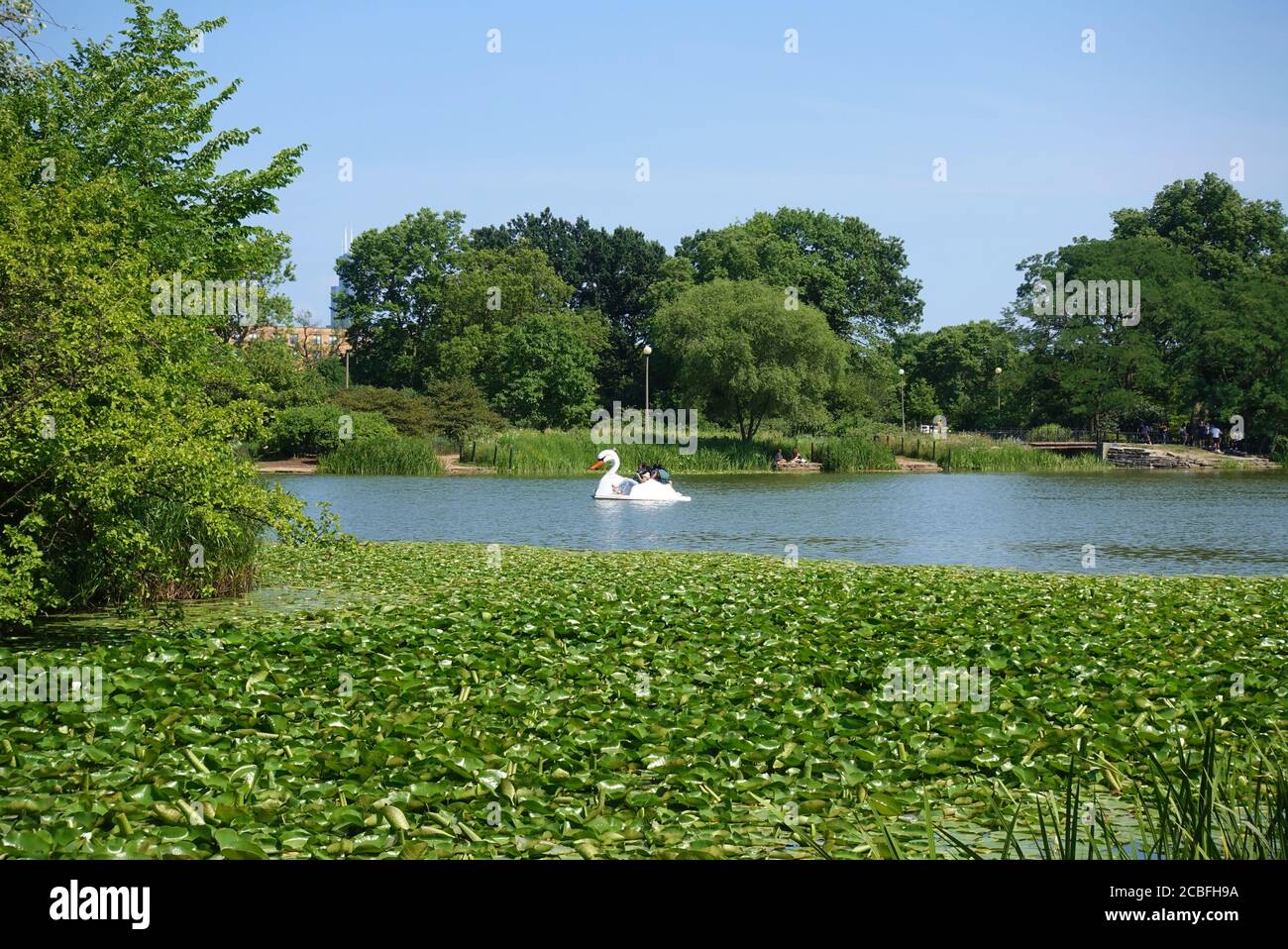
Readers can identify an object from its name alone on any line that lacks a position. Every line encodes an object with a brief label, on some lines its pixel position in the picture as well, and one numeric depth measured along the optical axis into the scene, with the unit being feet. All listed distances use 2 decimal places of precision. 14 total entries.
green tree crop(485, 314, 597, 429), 207.31
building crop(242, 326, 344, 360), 215.10
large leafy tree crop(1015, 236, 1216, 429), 211.82
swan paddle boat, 108.27
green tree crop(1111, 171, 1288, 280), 253.65
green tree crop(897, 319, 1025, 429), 246.88
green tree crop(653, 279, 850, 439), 187.11
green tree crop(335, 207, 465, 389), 260.83
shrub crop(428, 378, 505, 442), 181.16
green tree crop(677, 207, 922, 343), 258.98
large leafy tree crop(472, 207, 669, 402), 276.41
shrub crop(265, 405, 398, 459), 165.58
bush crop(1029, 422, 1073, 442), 217.56
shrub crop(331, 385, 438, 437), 179.22
